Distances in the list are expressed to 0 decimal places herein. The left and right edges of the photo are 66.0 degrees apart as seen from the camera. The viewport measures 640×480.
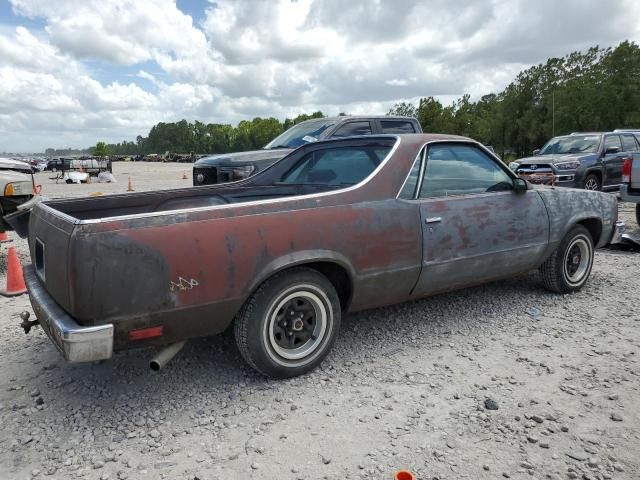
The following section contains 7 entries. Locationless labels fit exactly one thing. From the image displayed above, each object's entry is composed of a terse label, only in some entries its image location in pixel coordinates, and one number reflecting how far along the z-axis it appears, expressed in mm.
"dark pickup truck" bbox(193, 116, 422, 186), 7528
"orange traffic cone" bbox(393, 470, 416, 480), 2182
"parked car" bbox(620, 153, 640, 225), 7430
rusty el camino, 2482
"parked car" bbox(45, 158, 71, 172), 35650
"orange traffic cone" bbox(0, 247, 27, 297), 4992
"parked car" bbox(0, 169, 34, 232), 5746
